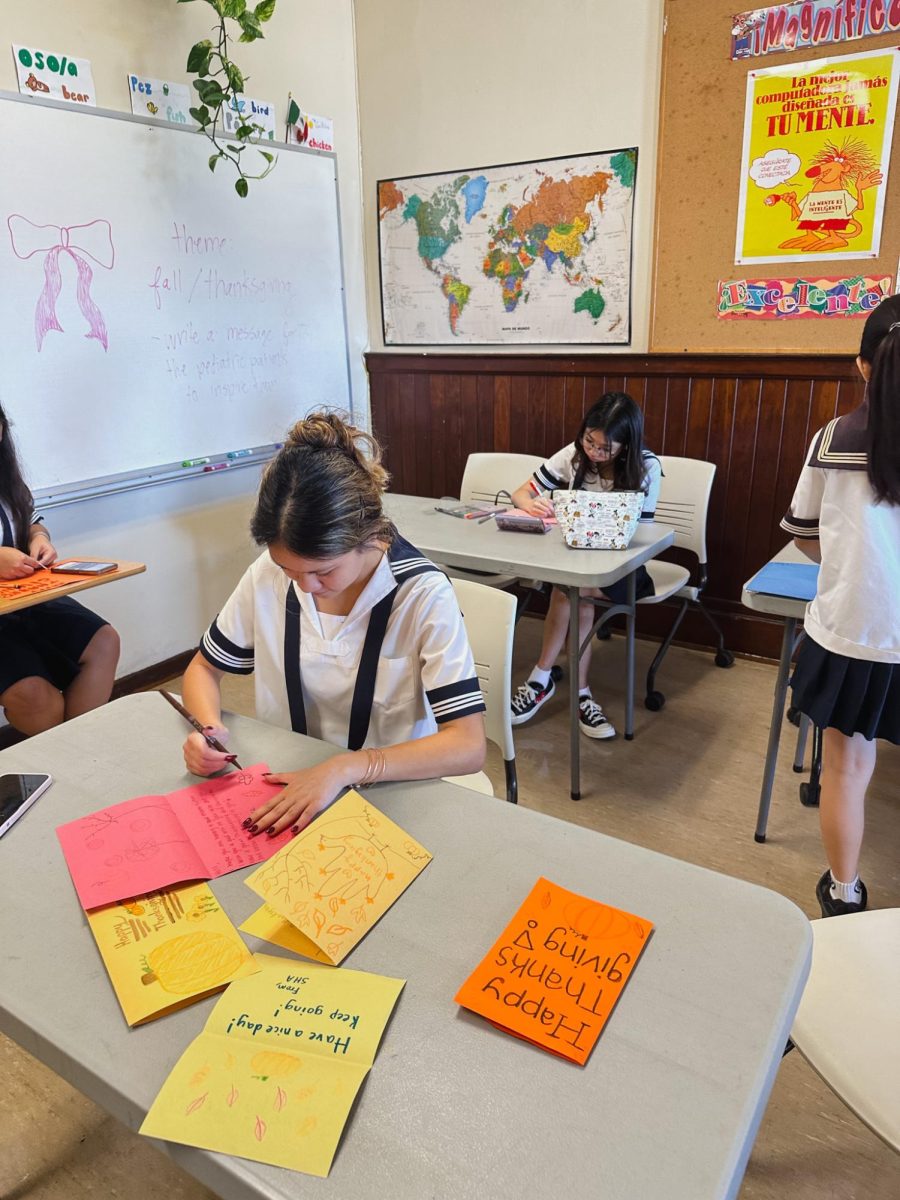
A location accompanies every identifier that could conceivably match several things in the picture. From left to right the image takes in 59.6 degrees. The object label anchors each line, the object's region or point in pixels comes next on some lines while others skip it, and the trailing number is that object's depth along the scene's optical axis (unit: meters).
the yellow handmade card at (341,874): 0.82
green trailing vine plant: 2.69
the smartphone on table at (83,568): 2.09
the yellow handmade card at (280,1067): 0.62
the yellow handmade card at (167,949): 0.75
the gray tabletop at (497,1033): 0.59
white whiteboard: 2.48
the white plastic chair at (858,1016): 0.88
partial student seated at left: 2.12
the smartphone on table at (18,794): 1.02
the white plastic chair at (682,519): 2.83
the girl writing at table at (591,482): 2.53
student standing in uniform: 1.37
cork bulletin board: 2.71
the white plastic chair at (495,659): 1.55
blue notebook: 1.83
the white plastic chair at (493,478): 3.06
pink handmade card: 0.90
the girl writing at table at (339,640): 1.10
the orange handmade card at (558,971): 0.70
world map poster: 3.14
